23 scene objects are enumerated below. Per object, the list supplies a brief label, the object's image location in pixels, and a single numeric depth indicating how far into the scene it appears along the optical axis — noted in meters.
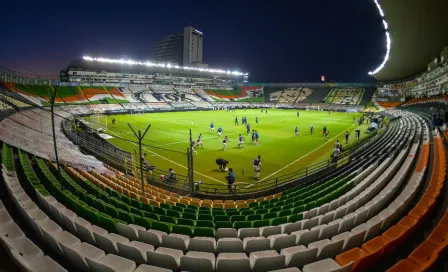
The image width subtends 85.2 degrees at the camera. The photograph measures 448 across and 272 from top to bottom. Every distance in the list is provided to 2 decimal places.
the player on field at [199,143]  25.82
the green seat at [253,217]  8.34
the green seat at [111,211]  7.85
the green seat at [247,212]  9.31
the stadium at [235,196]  5.33
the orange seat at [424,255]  4.69
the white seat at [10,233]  5.42
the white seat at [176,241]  6.17
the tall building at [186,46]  182.12
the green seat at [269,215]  8.47
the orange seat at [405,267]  4.61
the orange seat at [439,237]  5.21
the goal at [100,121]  34.01
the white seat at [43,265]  4.62
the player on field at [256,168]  17.02
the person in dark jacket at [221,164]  18.20
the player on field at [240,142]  25.72
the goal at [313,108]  84.06
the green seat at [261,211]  9.37
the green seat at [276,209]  9.56
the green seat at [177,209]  9.36
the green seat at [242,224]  7.55
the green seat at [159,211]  8.95
